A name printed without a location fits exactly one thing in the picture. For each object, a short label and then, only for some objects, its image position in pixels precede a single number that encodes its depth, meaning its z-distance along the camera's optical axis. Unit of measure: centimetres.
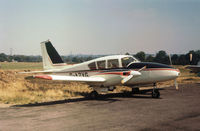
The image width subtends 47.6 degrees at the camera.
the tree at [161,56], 8545
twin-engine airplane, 1440
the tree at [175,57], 10328
